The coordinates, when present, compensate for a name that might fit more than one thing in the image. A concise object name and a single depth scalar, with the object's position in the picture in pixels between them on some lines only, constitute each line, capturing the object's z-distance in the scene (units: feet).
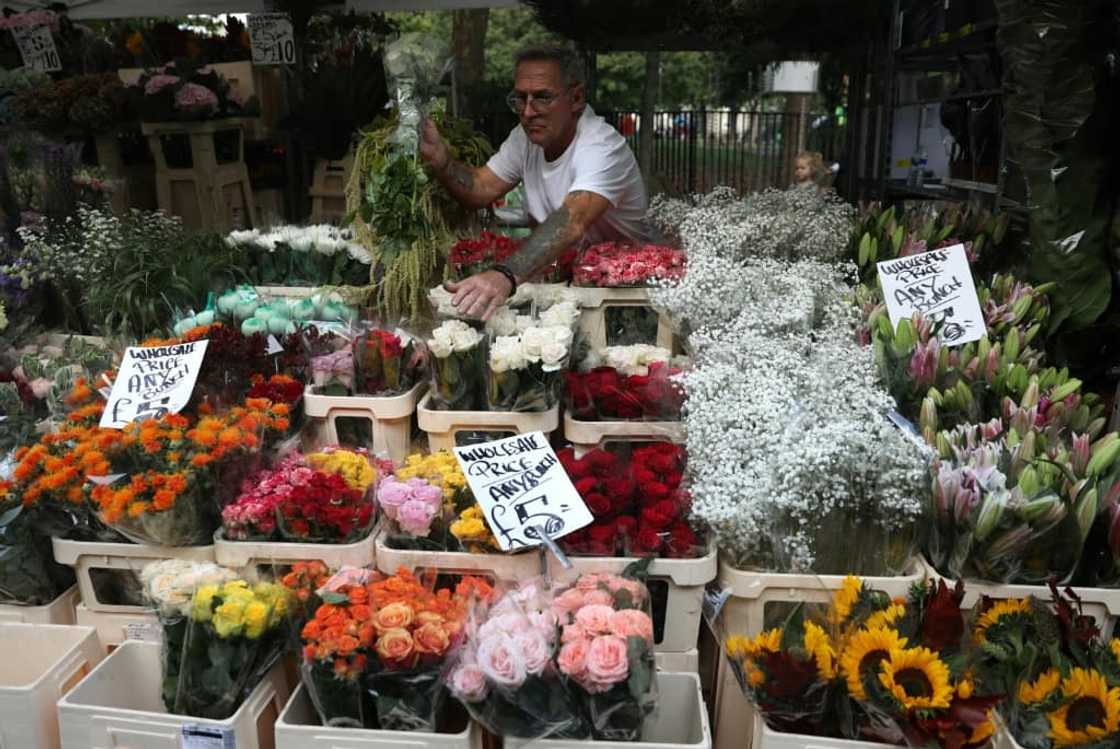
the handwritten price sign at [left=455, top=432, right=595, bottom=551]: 5.40
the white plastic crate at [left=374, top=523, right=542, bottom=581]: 5.54
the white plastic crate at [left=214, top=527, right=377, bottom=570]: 5.68
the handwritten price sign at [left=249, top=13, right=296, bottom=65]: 18.22
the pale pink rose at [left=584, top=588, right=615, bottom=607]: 5.01
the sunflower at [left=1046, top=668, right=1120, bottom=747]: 4.20
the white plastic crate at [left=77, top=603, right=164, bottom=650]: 5.98
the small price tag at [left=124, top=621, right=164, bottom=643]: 5.95
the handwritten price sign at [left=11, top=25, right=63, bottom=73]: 17.38
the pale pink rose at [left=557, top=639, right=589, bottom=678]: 4.47
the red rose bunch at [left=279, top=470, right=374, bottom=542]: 5.61
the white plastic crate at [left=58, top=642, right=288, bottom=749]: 4.94
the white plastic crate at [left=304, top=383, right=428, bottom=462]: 6.88
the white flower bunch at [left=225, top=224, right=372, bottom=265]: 9.29
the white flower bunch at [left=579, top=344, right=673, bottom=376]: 7.47
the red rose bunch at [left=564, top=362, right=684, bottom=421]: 6.63
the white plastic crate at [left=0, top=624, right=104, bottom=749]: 5.22
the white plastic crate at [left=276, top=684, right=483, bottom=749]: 4.67
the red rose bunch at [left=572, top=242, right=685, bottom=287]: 8.27
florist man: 8.38
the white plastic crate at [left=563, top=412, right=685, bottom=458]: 6.57
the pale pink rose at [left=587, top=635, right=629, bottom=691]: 4.42
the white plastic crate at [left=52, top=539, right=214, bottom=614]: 5.91
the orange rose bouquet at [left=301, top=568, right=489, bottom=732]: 4.63
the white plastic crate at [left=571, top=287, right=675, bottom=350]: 8.31
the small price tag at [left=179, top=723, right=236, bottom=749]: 4.90
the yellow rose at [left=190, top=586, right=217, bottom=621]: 5.01
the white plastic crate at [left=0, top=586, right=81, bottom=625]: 6.11
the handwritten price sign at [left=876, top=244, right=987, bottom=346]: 7.25
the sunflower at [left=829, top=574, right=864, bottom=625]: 4.84
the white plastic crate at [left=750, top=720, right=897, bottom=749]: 4.58
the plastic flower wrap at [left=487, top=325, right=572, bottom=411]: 6.46
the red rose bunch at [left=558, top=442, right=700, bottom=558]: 5.42
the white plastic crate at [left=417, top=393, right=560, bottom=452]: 6.63
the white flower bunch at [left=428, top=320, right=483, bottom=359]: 6.61
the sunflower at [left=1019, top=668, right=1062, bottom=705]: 4.45
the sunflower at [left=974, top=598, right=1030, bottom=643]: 4.87
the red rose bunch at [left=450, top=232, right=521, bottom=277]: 8.18
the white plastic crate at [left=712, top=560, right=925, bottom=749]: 5.28
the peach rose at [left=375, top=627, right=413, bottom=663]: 4.58
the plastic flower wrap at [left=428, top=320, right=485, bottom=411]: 6.63
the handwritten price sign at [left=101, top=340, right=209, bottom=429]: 6.58
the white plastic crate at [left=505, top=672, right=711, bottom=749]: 5.14
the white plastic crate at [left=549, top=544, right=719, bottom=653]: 5.34
